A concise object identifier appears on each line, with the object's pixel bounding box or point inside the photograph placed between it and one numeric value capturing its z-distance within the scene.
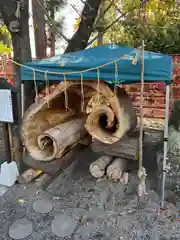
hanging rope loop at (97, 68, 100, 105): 2.45
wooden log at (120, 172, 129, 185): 2.93
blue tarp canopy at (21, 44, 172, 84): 2.25
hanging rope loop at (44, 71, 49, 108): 2.94
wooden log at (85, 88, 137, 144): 2.70
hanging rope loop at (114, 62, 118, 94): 2.35
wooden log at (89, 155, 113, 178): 2.94
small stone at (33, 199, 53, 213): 2.56
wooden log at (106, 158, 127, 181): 2.89
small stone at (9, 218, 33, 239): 2.21
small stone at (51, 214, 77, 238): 2.23
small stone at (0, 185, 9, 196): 2.89
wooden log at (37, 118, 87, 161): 2.82
